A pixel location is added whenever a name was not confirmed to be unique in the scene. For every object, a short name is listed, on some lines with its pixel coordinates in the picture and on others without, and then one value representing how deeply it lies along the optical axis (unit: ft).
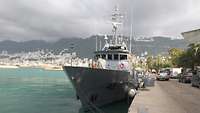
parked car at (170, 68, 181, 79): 120.29
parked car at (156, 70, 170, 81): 98.48
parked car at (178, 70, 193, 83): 83.89
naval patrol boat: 40.22
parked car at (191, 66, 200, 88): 66.03
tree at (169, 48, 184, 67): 156.52
